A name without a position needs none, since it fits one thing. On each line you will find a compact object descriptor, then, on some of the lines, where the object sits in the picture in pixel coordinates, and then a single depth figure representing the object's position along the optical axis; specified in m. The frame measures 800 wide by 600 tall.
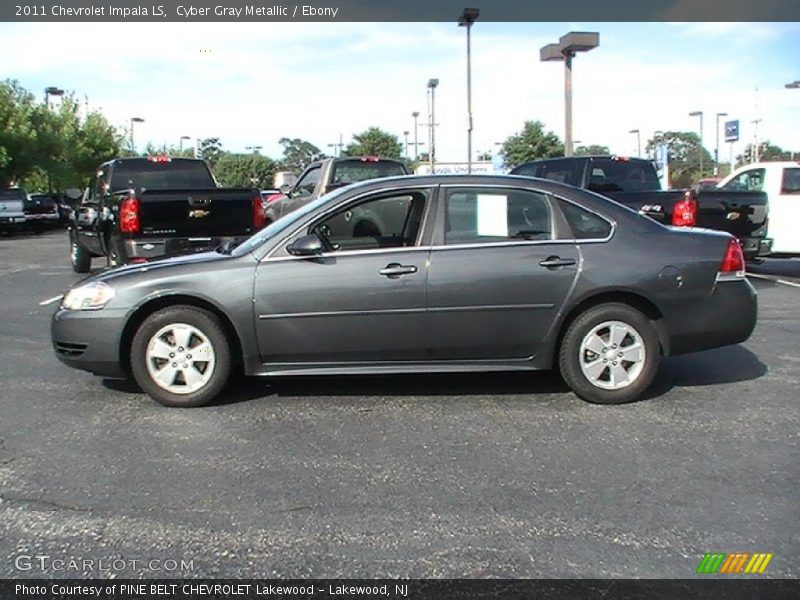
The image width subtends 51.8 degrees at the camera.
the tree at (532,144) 56.34
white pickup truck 13.41
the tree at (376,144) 67.56
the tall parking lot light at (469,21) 26.31
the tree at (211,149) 108.39
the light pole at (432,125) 42.44
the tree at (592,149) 64.75
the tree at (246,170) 88.25
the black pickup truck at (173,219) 9.98
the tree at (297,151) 119.25
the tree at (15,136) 36.38
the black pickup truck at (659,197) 11.27
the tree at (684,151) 78.62
